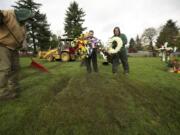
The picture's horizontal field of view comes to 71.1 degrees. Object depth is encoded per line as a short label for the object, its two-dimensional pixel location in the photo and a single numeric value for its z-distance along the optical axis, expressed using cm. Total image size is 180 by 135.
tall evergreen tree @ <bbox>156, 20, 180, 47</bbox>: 2997
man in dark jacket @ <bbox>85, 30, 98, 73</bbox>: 469
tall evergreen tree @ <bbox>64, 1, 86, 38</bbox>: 2641
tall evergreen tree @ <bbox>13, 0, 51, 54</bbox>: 2448
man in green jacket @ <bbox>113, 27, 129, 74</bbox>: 492
